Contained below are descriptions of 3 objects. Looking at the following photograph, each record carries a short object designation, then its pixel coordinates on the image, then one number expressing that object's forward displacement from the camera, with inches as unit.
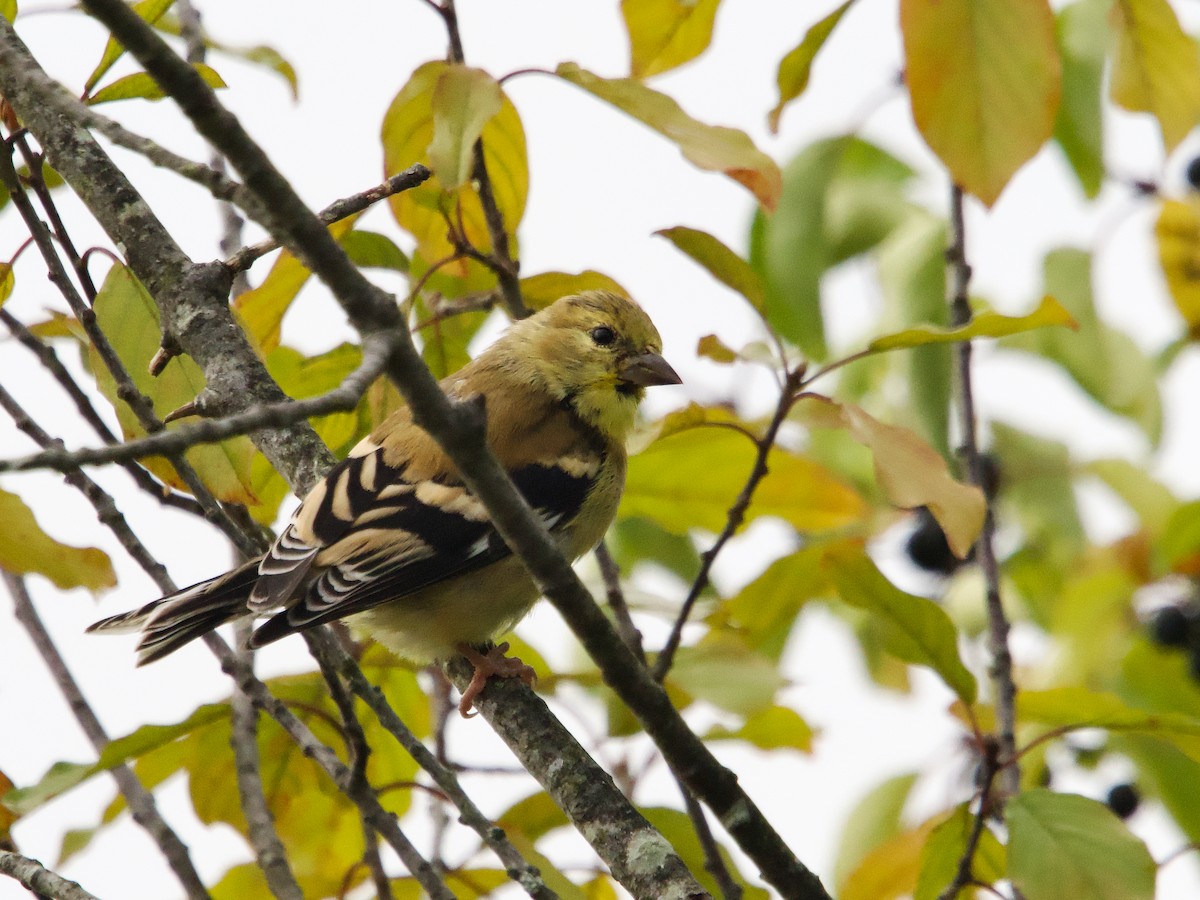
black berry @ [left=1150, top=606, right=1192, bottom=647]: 369.7
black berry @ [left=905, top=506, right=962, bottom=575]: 419.2
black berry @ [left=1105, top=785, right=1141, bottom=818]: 410.0
